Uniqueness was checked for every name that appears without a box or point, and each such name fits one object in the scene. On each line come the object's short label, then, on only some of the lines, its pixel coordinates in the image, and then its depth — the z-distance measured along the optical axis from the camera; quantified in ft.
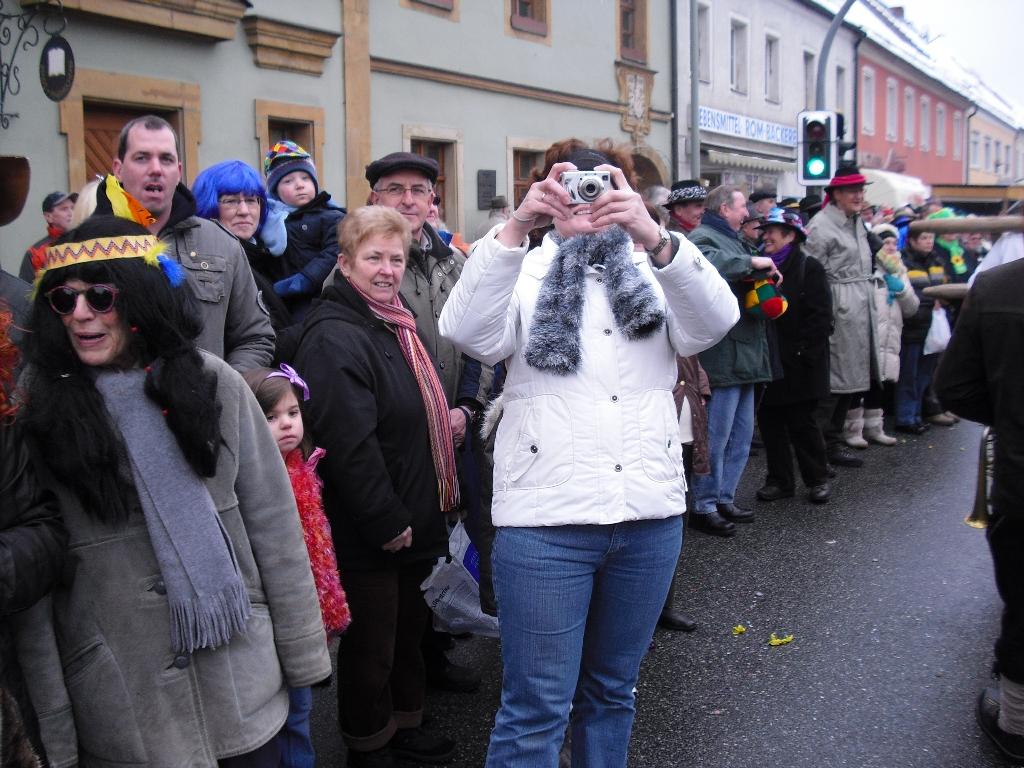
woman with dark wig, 7.30
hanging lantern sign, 27.86
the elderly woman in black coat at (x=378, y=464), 11.02
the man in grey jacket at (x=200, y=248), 11.89
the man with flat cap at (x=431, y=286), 13.62
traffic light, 40.06
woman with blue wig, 14.51
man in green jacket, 21.58
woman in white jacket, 8.67
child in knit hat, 15.62
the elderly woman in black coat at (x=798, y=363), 24.41
